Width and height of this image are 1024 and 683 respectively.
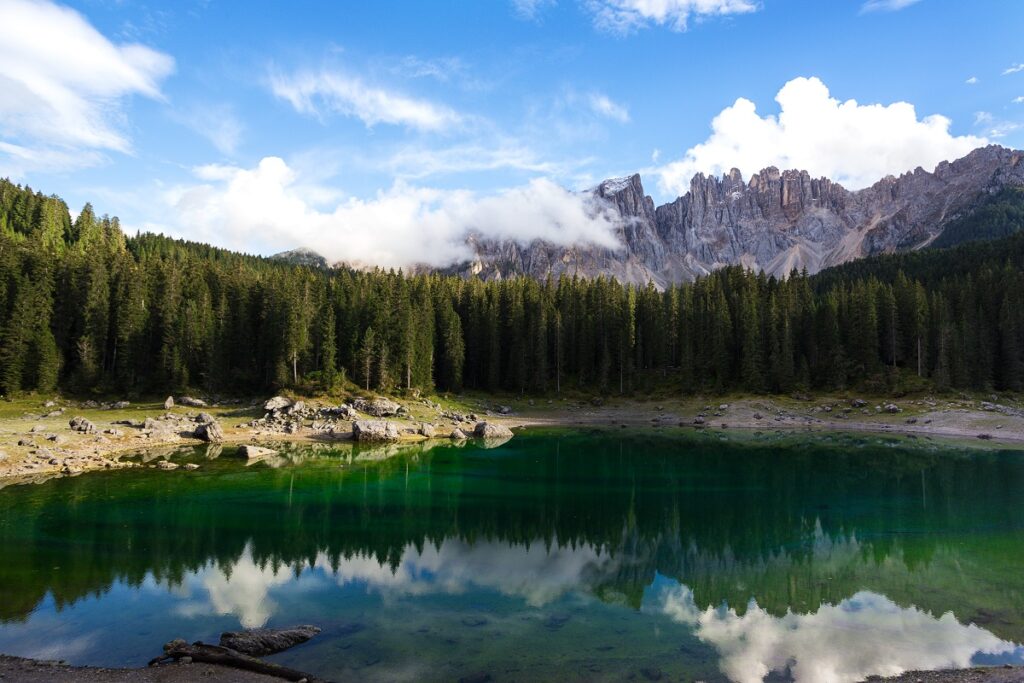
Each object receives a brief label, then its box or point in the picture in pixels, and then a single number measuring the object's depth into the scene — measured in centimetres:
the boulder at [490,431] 6662
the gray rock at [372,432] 5969
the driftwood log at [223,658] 1328
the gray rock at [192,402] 6619
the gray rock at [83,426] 4803
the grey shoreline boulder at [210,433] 5406
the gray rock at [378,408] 6775
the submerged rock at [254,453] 4666
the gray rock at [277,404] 6506
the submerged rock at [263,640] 1482
